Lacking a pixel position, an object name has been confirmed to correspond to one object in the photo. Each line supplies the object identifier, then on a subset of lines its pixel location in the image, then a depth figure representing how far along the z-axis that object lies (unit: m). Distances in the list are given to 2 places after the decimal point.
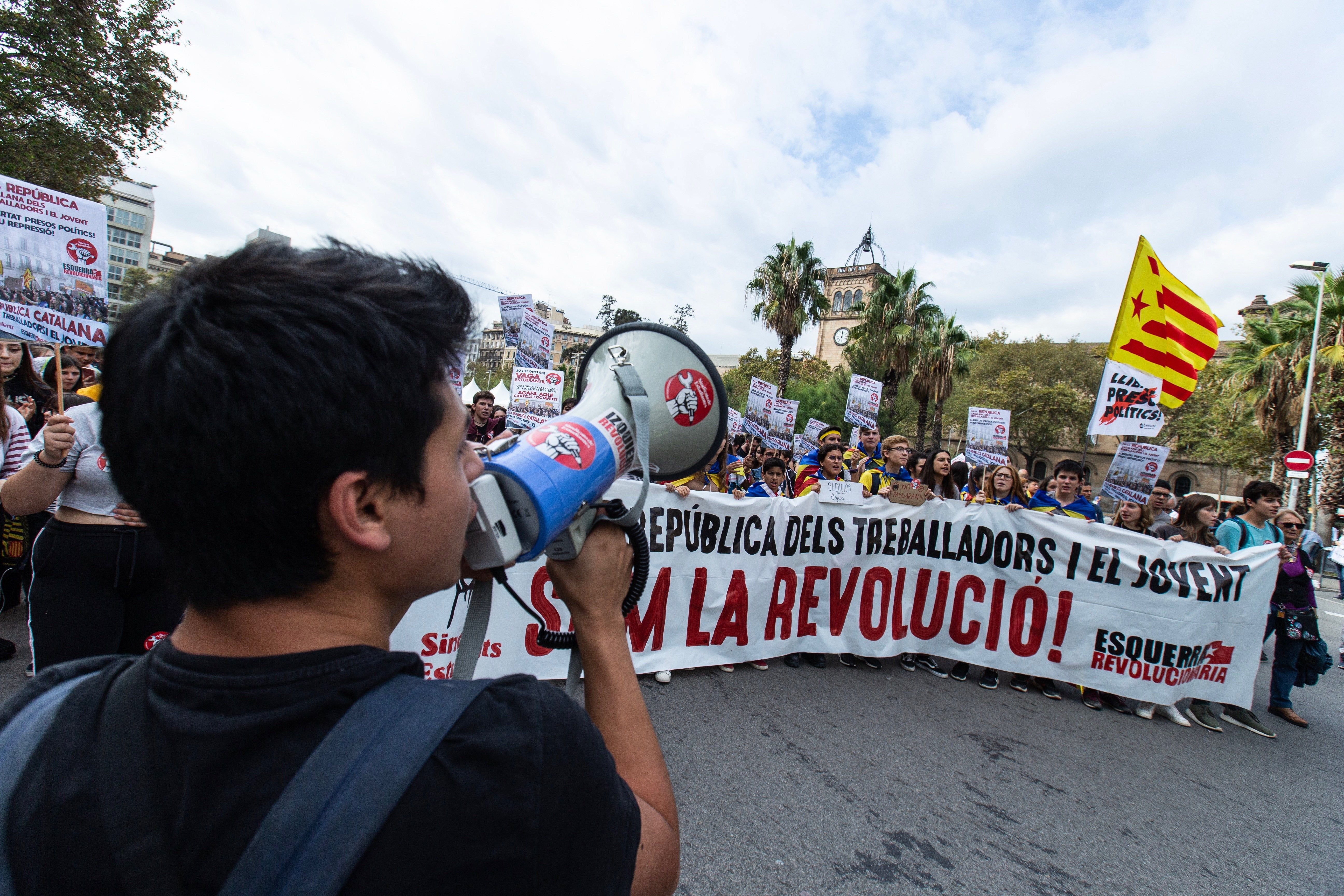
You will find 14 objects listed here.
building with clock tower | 74.75
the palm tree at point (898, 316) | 21.73
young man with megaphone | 0.55
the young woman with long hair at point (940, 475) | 5.81
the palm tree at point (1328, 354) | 15.41
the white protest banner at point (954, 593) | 4.42
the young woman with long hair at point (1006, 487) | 5.70
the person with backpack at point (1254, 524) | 4.91
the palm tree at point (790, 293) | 22.12
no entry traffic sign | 13.38
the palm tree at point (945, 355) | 22.05
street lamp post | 14.46
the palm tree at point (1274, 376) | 16.92
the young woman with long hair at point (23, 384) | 3.93
